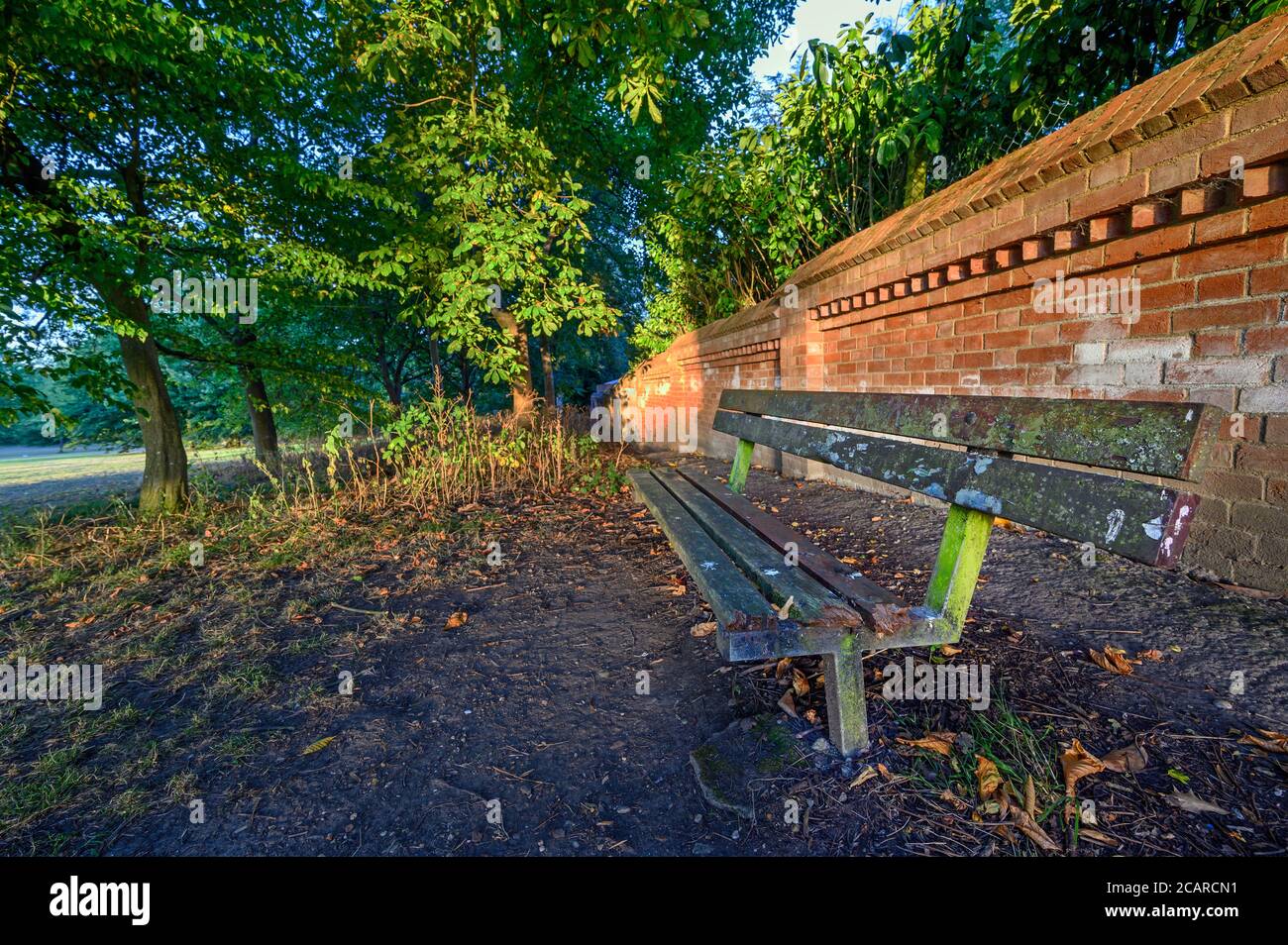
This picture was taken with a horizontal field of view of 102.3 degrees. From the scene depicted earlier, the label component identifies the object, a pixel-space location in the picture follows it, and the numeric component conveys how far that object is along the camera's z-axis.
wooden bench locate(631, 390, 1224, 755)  1.06
